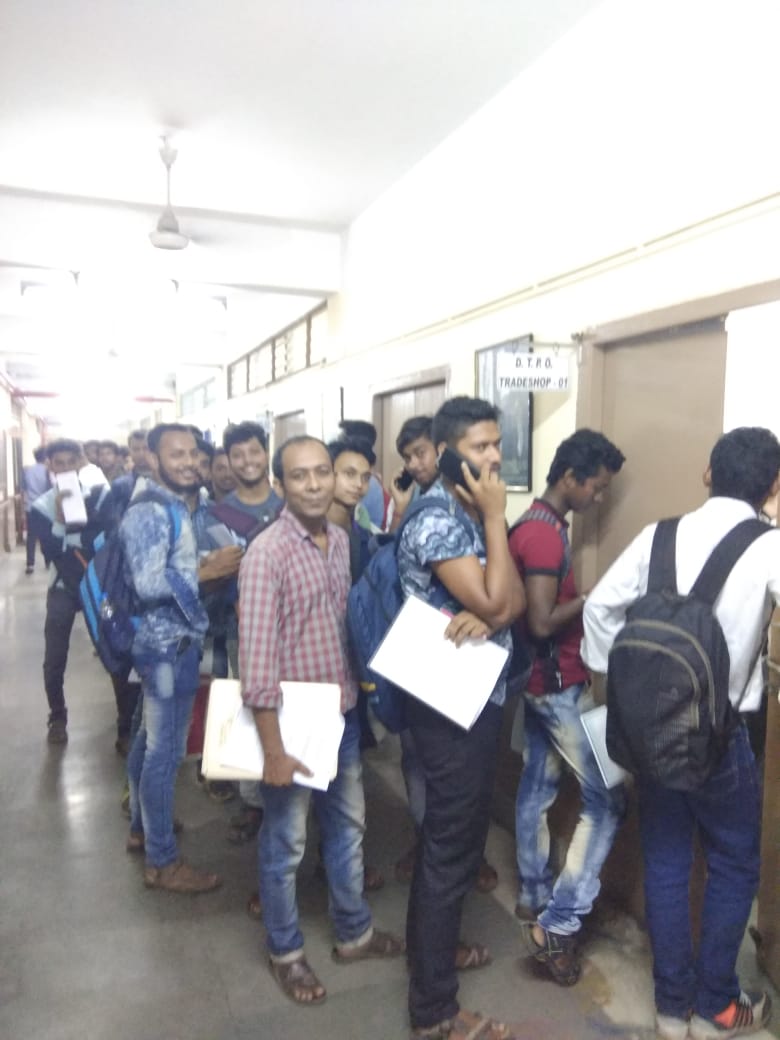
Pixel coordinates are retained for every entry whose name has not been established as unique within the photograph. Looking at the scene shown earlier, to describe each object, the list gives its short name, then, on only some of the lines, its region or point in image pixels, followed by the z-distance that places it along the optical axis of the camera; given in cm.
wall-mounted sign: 279
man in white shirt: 173
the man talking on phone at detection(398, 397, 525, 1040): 174
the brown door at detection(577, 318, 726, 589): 242
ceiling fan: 430
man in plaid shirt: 187
